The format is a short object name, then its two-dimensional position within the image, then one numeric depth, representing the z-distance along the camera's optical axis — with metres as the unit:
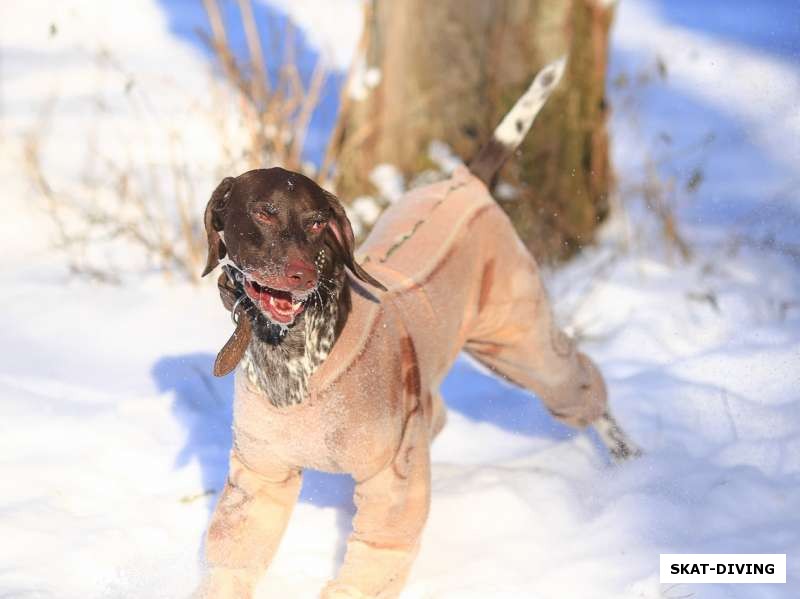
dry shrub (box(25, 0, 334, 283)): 4.81
